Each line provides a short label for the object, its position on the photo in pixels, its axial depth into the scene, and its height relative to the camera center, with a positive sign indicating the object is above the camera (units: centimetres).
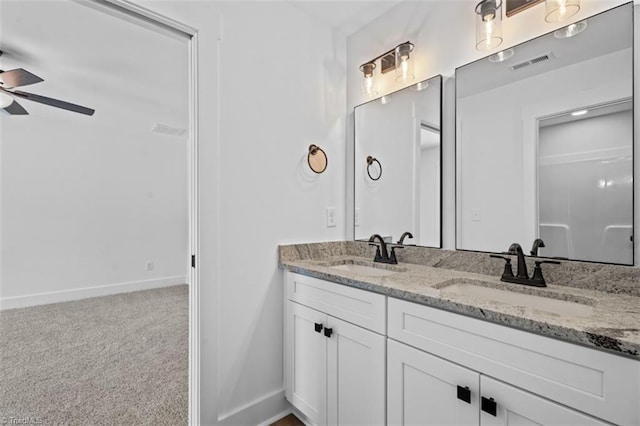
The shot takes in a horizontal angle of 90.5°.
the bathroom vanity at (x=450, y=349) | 80 -46
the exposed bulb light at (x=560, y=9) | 129 +83
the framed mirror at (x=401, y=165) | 177 +28
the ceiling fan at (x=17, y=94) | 224 +95
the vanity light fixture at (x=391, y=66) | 186 +89
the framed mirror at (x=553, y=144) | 121 +29
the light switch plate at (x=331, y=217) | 212 -4
